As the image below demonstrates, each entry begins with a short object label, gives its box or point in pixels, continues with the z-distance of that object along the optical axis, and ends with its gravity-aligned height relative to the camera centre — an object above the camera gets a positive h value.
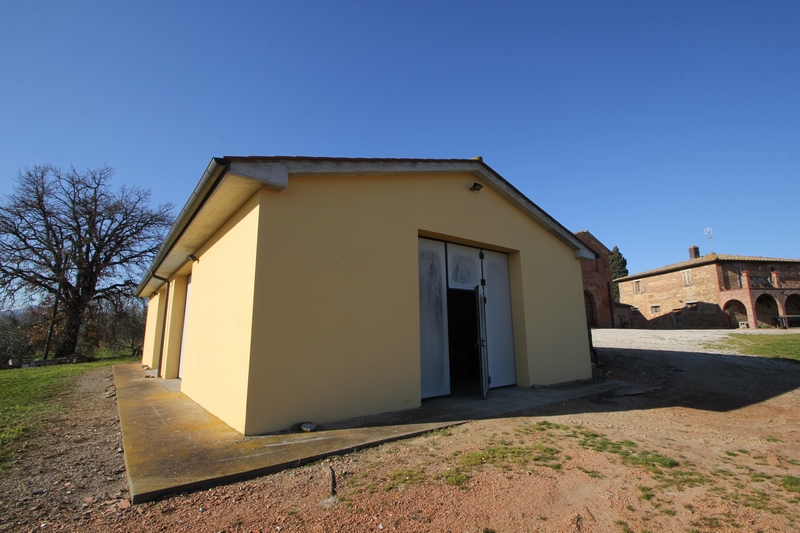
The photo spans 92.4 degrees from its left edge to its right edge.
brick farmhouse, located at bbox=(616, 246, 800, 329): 28.16 +2.70
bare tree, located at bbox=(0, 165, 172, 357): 21.72 +5.30
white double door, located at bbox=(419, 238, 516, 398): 7.16 +0.50
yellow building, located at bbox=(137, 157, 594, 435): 5.09 +0.83
